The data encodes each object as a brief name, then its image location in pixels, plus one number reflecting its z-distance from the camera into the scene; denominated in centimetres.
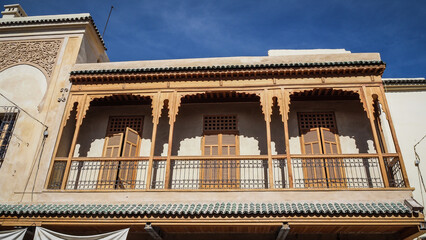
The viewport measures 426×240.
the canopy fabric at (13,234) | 712
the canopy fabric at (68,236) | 696
